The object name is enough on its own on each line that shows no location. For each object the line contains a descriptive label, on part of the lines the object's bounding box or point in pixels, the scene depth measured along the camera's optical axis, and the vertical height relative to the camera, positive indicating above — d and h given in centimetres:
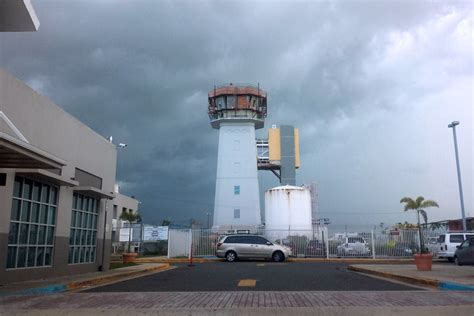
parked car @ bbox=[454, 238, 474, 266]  2286 +5
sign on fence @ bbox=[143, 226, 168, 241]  4122 +163
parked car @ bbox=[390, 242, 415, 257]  3469 +27
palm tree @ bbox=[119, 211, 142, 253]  5021 +361
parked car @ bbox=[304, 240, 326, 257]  3512 +32
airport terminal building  1316 +202
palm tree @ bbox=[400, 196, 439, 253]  3519 +345
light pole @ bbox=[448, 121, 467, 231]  3233 +576
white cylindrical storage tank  4516 +406
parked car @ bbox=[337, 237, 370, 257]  3478 +40
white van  2908 +63
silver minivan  3027 +27
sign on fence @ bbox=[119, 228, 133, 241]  4288 +161
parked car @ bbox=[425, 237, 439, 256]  3148 +59
